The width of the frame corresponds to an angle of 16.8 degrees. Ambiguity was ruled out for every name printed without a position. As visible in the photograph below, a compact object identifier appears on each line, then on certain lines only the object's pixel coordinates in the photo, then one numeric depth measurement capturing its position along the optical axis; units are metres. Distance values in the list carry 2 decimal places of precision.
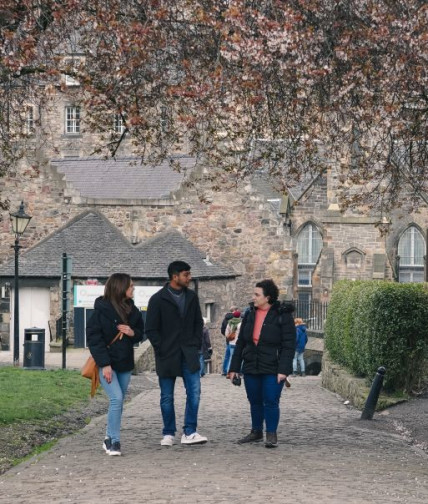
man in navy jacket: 14.41
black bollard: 18.95
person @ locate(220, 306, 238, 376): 33.28
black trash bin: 31.75
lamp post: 32.97
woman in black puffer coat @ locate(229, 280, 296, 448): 14.66
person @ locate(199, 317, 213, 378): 34.12
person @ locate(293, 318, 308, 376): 35.34
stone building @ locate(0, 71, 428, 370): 48.25
